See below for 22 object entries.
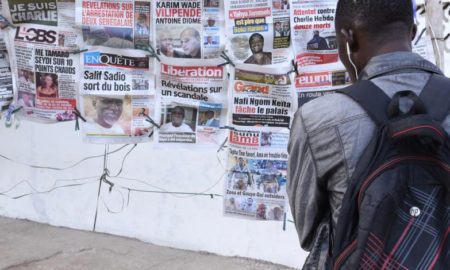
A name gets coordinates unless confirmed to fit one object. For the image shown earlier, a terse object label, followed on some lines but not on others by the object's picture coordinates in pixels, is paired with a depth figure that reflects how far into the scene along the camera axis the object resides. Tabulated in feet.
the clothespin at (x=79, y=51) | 9.76
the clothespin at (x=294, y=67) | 9.01
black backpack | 3.57
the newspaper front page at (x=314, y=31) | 8.70
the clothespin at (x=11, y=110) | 10.41
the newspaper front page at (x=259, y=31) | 8.94
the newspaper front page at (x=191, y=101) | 9.50
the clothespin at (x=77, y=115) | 10.14
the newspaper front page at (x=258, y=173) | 9.46
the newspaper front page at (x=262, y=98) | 9.21
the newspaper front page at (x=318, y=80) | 8.89
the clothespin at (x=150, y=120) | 9.90
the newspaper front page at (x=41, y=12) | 9.75
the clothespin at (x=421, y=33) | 8.80
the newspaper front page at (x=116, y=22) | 9.46
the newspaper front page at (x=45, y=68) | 9.86
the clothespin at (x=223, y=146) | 10.11
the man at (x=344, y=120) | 3.88
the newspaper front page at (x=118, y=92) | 9.70
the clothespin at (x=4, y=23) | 9.98
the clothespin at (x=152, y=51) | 9.53
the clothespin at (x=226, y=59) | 9.34
